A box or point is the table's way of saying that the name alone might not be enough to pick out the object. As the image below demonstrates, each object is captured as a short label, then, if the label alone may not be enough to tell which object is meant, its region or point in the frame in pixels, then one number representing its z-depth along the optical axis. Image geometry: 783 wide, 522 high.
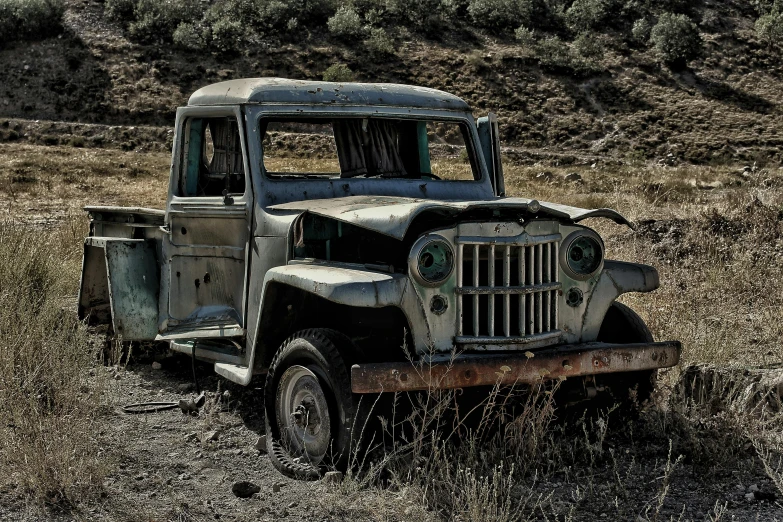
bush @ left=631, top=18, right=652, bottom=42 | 51.84
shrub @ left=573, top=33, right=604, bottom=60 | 49.34
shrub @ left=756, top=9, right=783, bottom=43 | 49.72
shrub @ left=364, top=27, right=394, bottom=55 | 48.10
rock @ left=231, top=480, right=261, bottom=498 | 4.46
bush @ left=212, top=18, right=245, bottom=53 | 47.53
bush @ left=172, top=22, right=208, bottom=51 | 47.25
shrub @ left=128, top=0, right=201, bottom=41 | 48.59
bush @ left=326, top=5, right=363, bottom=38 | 49.78
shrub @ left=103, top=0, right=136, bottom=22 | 49.91
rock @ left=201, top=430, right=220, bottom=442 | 5.34
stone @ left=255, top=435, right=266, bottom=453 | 5.13
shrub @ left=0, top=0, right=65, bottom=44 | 46.25
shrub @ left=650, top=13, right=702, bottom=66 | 48.41
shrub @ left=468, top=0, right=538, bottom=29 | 53.28
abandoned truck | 4.46
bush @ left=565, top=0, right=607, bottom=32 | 53.38
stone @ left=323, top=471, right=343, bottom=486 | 4.36
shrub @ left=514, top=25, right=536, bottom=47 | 50.84
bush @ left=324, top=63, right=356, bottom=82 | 43.03
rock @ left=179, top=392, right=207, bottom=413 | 5.91
